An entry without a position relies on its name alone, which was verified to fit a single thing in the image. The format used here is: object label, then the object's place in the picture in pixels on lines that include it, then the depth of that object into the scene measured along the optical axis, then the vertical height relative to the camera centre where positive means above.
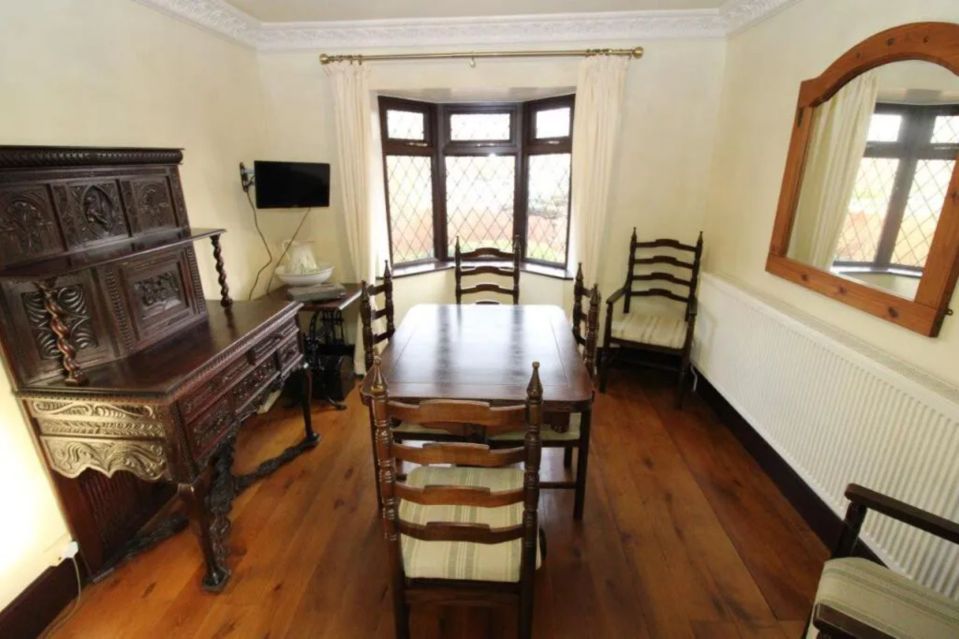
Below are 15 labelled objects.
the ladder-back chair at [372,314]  2.05 -0.61
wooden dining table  1.64 -0.71
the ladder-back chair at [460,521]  1.11 -0.89
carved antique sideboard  1.41 -0.57
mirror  1.45 +0.03
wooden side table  2.78 -1.06
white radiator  1.37 -0.86
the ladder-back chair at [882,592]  1.07 -1.01
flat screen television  2.68 +0.04
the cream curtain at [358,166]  2.88 +0.16
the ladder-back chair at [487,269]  2.88 -0.51
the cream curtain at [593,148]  2.83 +0.27
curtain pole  2.81 +0.83
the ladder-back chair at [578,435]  1.84 -1.01
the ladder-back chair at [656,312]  2.91 -0.84
